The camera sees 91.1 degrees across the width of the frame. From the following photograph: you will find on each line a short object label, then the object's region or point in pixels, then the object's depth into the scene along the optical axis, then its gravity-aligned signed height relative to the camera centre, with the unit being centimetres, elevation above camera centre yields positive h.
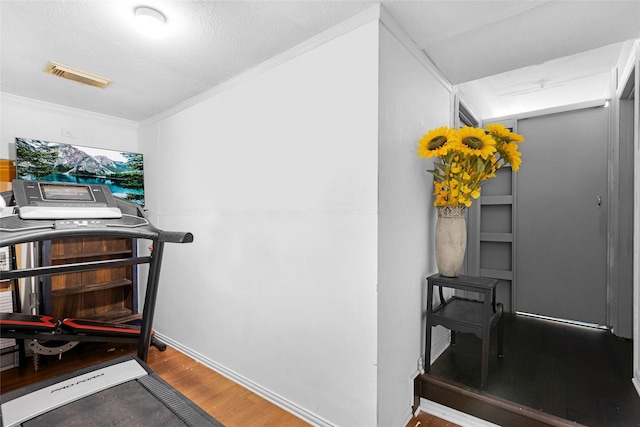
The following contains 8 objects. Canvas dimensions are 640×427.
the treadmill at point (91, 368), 151 -100
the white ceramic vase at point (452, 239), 212 -19
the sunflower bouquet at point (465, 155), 190 +35
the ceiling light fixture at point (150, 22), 171 +108
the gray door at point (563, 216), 313 -5
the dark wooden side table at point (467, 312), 194 -70
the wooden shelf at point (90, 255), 305 -46
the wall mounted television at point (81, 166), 283 +45
